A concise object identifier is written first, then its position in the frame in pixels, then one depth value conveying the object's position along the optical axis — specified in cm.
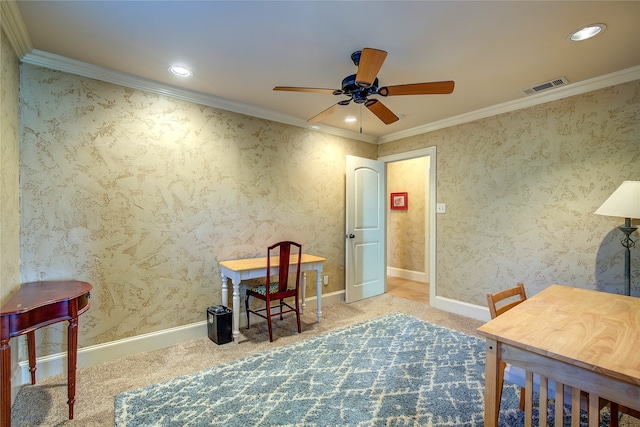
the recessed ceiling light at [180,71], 242
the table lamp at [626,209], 216
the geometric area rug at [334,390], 178
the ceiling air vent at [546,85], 263
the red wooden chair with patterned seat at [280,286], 295
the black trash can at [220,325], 280
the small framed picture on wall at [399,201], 588
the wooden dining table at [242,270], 277
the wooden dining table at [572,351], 100
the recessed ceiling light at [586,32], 188
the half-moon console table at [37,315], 147
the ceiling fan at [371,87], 176
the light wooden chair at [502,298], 159
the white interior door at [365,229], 412
